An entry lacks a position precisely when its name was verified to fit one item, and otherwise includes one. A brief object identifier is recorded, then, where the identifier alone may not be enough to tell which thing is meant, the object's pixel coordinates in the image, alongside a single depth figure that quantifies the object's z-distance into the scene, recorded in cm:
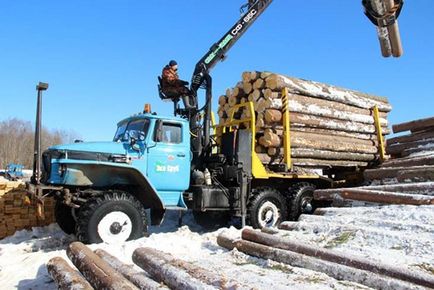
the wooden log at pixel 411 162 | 823
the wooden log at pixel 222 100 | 1136
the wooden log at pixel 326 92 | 990
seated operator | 962
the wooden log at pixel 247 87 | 1043
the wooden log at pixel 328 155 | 1013
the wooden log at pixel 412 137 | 1014
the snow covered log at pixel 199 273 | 354
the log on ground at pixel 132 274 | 389
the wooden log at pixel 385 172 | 776
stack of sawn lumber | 894
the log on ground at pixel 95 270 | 379
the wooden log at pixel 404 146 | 997
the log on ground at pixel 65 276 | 405
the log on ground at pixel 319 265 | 366
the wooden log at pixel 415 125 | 1030
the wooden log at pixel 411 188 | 643
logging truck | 743
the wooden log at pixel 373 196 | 590
